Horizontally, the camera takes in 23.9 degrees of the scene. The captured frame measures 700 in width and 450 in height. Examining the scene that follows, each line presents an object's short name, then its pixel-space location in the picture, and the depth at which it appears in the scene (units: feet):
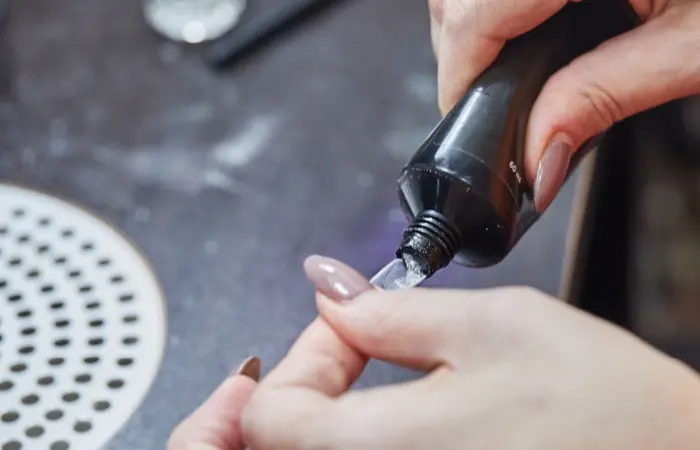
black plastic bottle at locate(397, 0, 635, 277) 1.32
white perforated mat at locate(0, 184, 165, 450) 1.40
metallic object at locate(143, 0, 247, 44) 1.80
